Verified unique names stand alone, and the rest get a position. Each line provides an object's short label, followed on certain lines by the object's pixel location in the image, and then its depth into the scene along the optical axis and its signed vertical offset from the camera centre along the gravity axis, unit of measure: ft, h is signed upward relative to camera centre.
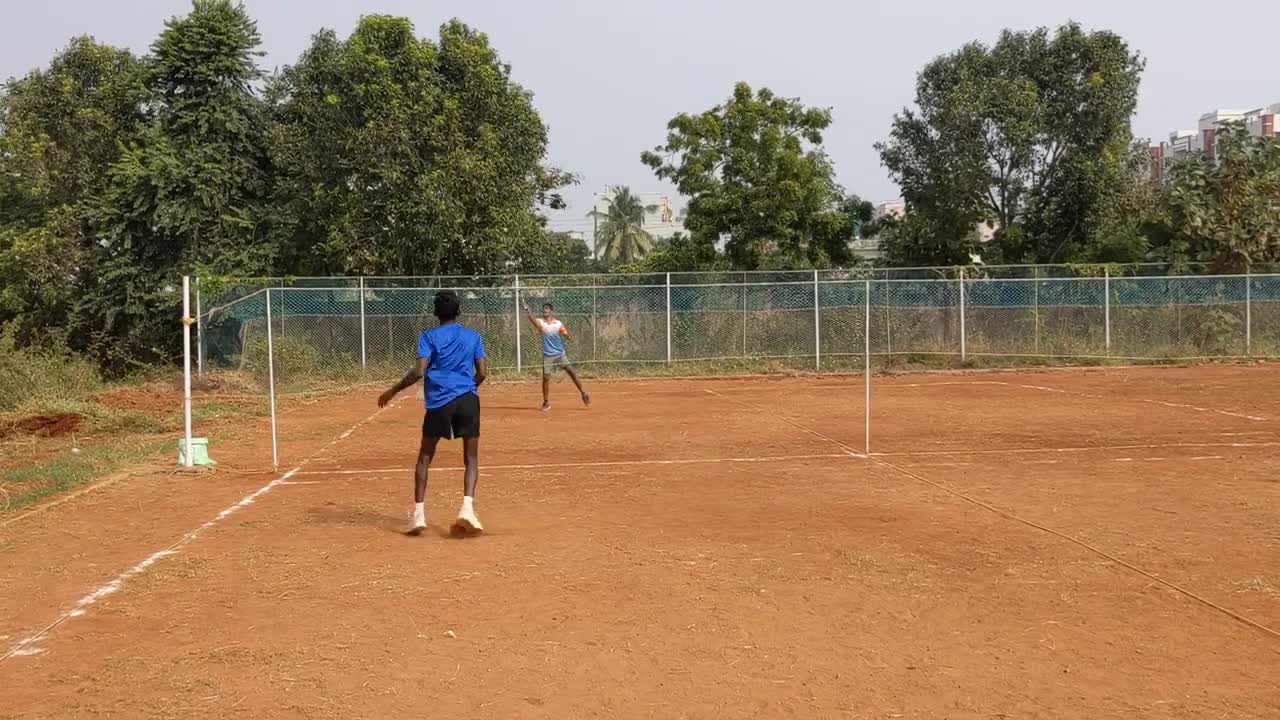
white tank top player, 56.90 -1.10
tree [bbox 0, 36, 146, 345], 90.22 +15.74
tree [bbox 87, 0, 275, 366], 85.35 +11.78
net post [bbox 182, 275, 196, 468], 33.22 -1.00
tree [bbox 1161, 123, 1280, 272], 89.56 +9.27
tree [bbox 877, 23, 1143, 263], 96.84 +17.14
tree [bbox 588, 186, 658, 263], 225.35 +21.06
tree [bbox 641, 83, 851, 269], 98.68 +14.10
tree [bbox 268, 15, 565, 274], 80.38 +13.68
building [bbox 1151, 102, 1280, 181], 226.81 +46.58
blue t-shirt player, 24.93 -1.76
